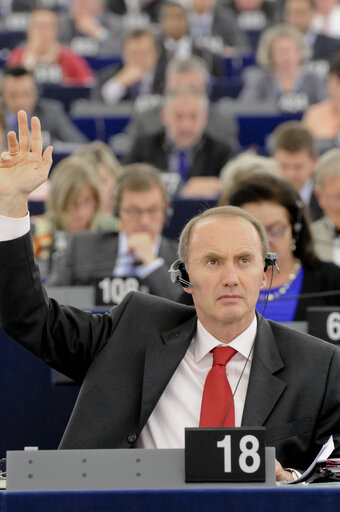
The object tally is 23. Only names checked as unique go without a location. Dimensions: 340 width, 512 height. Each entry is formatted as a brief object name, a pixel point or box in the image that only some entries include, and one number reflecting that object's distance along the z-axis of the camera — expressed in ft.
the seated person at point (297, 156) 40.93
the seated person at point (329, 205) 33.26
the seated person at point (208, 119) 50.09
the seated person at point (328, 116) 52.30
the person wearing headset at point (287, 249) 26.36
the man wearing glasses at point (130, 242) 33.45
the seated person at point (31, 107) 53.95
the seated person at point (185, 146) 46.77
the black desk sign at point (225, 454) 13.99
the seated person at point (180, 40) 67.31
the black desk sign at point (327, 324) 22.16
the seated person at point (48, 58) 66.70
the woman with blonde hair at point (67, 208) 38.22
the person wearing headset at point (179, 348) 17.63
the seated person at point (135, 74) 61.85
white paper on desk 15.19
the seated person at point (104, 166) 42.15
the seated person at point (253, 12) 80.64
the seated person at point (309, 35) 73.34
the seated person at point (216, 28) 75.22
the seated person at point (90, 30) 76.54
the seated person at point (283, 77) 59.36
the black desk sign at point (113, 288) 25.40
